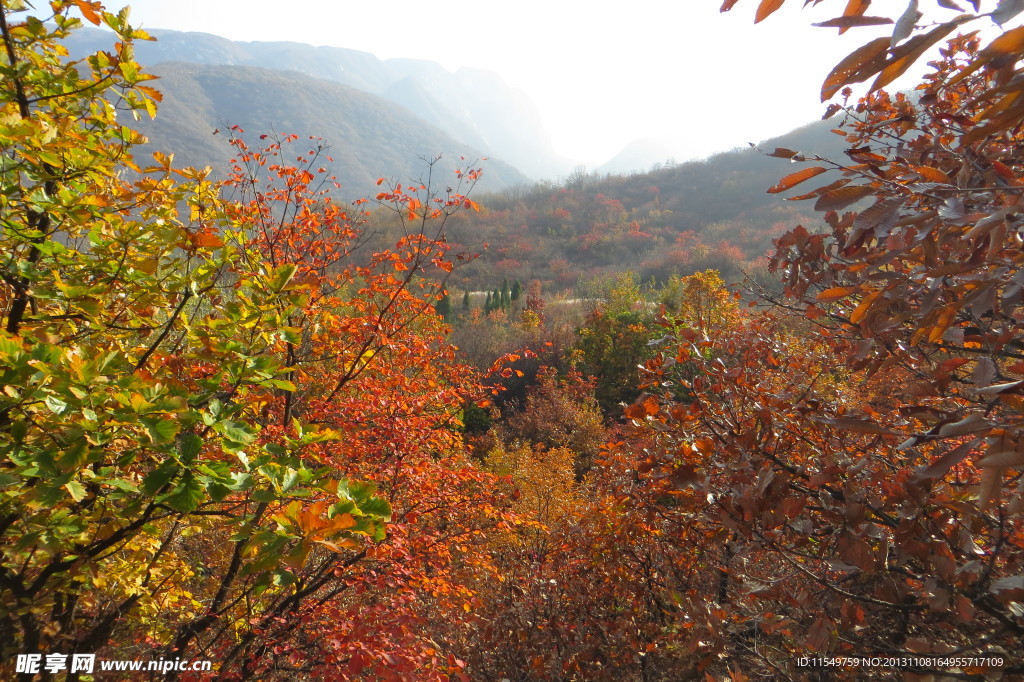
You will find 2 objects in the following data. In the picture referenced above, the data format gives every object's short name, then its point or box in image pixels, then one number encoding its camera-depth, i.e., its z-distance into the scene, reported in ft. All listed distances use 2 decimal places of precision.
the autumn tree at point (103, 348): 4.40
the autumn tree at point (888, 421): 2.74
